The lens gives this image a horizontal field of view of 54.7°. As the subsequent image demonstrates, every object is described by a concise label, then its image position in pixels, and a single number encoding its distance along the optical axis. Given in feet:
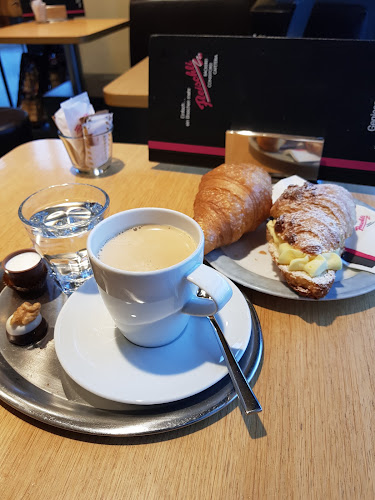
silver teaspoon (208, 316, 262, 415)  1.38
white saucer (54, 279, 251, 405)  1.48
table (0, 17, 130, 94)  7.66
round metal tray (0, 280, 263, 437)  1.44
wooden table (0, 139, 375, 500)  1.31
